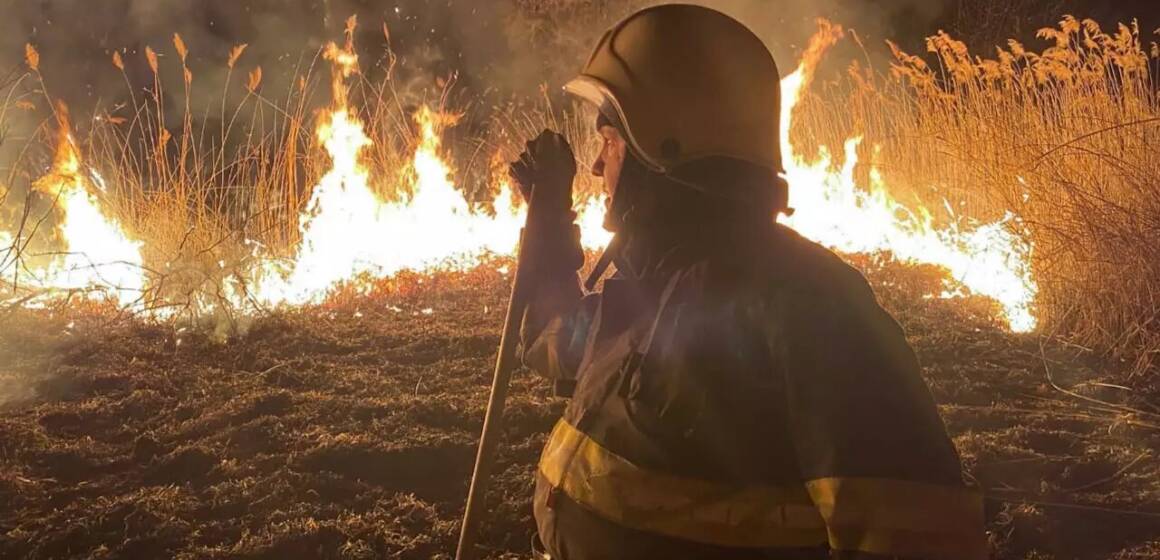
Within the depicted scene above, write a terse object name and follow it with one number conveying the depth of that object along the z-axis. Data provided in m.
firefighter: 1.21
